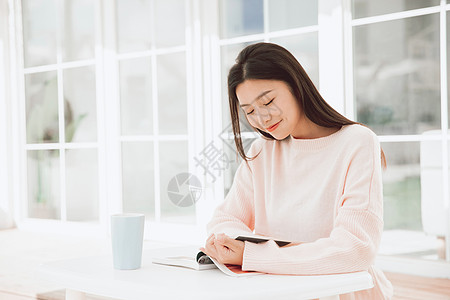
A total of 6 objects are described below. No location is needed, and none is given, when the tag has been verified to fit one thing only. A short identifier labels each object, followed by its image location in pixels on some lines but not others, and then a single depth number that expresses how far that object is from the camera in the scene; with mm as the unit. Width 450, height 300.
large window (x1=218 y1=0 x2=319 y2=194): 4676
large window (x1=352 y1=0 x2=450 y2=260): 4014
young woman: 2050
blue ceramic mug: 2062
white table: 1863
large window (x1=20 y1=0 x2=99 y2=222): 6383
